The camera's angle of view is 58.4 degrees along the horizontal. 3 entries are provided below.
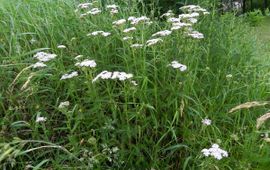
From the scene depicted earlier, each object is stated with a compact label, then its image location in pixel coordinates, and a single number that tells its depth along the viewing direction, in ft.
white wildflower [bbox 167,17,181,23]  5.10
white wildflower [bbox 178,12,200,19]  4.94
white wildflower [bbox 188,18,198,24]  4.95
